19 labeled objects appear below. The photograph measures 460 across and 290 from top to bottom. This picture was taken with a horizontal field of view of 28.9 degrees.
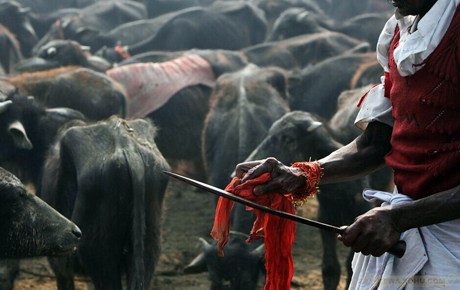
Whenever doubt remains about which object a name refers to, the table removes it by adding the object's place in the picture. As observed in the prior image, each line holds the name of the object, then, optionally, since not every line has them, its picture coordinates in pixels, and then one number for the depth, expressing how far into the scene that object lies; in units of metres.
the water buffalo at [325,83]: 11.65
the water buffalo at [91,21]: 15.77
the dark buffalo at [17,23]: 16.29
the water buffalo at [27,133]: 7.39
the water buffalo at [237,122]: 6.92
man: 2.80
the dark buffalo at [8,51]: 14.06
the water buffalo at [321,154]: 7.00
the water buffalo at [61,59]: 11.48
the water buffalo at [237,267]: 6.29
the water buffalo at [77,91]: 8.77
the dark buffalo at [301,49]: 13.45
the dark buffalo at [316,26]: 16.22
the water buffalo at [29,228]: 5.01
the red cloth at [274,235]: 3.19
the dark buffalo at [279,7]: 18.08
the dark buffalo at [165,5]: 20.05
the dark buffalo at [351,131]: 7.42
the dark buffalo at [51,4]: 20.30
